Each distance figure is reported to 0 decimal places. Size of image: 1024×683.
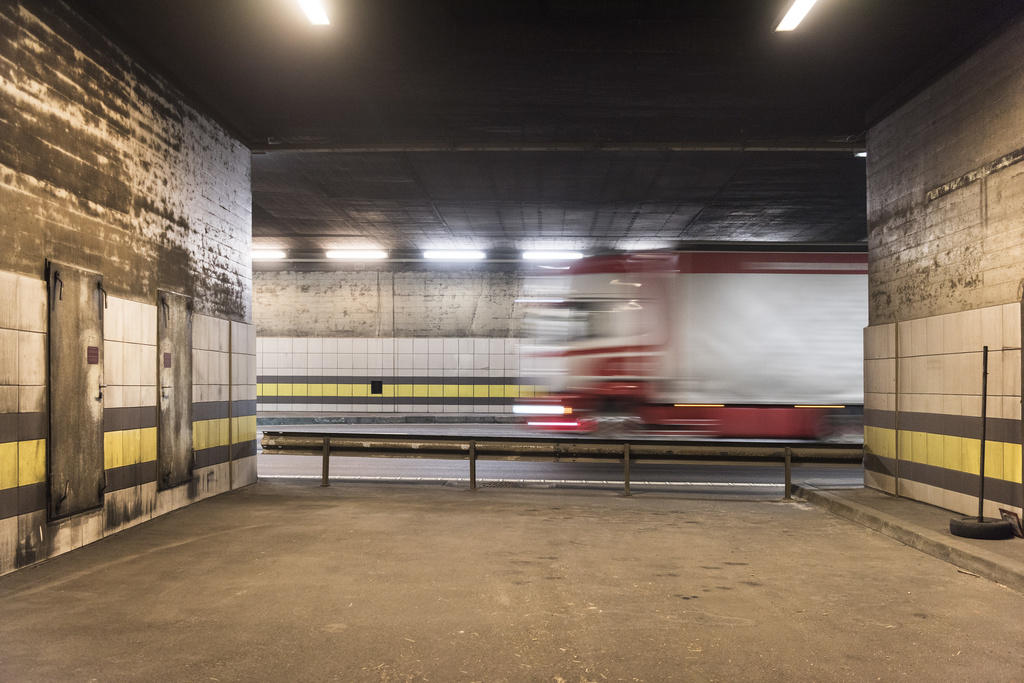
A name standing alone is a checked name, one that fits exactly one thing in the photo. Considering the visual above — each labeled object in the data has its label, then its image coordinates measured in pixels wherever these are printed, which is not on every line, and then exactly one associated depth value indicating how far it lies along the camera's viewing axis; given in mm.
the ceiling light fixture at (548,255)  21412
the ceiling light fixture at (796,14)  6668
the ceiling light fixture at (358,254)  21281
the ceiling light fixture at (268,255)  21809
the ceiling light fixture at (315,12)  6672
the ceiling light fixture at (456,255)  21453
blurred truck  12477
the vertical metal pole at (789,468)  9594
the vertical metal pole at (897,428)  9070
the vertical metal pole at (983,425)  6488
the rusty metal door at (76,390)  6477
